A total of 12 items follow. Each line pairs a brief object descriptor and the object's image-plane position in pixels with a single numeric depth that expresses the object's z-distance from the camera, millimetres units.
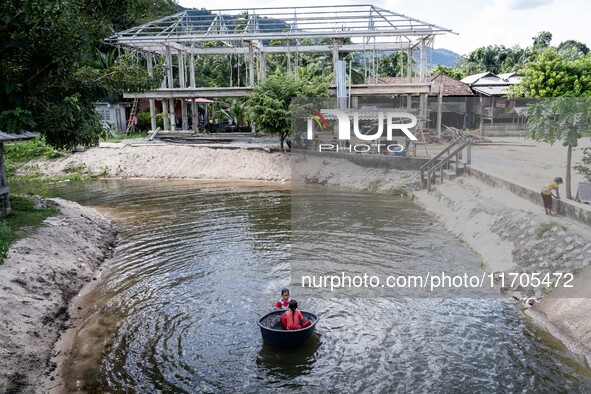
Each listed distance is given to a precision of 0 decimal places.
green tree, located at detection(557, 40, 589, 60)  73762
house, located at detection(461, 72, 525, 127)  36078
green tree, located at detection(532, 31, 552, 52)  72125
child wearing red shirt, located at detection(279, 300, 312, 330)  11344
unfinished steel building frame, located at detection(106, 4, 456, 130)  36250
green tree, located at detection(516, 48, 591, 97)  36062
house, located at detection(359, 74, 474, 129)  41119
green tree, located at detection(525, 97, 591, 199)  16812
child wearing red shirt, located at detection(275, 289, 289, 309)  12455
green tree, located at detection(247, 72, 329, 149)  32531
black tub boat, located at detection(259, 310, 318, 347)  11000
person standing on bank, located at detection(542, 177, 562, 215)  16594
